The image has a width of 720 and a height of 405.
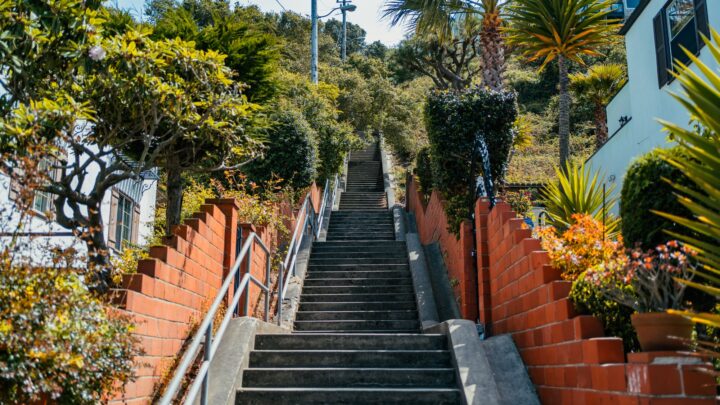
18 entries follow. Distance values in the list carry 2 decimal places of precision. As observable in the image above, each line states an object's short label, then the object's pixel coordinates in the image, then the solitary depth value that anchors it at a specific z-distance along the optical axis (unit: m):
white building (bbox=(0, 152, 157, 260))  11.10
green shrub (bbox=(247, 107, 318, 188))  13.27
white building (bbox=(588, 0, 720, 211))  8.52
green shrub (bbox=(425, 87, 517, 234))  9.66
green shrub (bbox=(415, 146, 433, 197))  13.69
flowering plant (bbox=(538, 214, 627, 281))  4.62
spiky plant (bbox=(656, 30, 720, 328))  2.64
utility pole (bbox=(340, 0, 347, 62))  42.16
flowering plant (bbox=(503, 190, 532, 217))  8.96
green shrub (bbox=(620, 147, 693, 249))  3.60
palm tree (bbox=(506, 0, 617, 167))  9.92
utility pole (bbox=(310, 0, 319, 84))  21.61
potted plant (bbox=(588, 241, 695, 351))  3.27
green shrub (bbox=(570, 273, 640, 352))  4.05
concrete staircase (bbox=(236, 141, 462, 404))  5.36
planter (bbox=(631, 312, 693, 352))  3.25
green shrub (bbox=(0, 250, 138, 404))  2.77
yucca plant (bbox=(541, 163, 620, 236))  7.13
